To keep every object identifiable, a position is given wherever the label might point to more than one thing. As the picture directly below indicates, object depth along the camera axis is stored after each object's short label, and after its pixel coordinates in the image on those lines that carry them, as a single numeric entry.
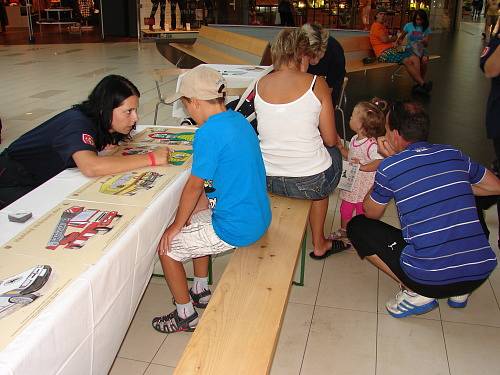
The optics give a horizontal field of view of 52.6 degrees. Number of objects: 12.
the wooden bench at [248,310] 1.59
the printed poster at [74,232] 1.50
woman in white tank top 2.47
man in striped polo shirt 2.07
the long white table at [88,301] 1.18
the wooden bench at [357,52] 6.98
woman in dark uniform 2.14
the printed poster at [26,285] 1.20
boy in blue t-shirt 1.89
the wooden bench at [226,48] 6.42
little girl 2.92
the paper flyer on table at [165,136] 2.64
